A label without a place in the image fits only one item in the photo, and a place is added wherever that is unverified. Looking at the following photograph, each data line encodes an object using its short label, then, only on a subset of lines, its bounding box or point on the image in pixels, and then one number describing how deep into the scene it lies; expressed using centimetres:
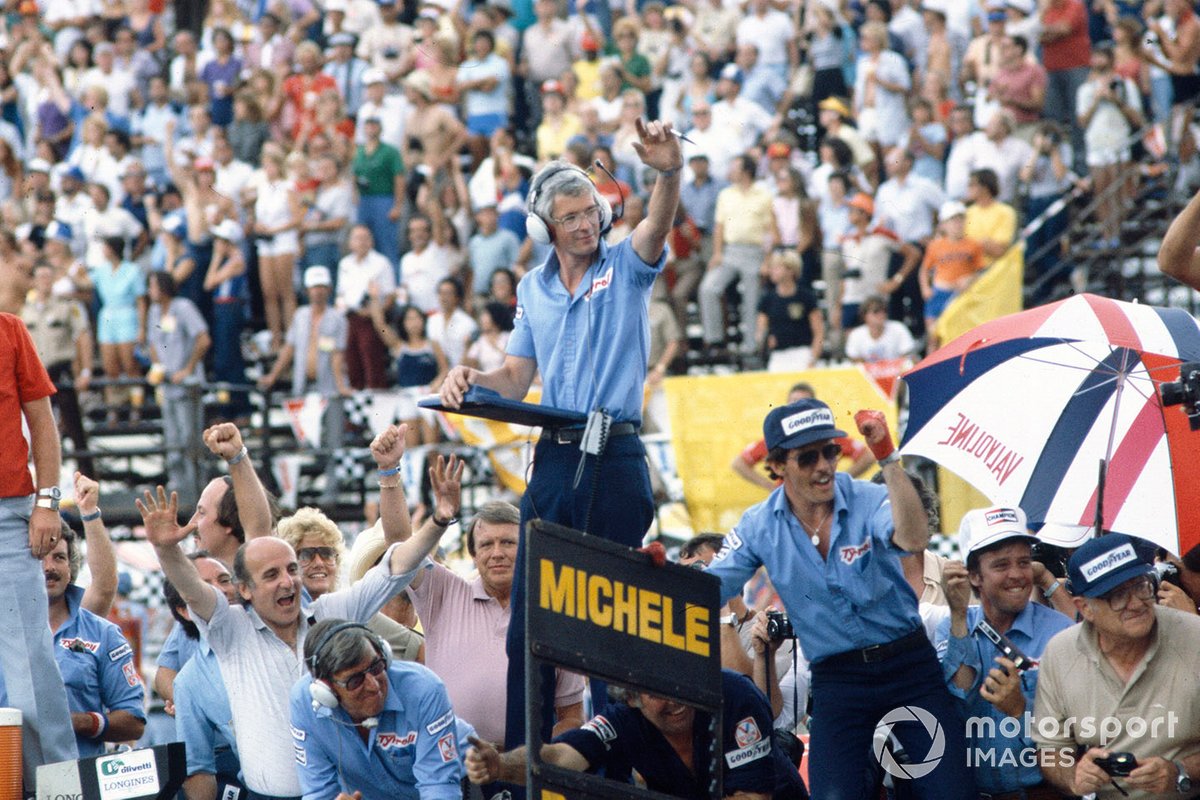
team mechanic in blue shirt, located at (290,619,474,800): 1291
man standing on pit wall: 1214
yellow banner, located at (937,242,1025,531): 2850
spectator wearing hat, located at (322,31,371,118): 4047
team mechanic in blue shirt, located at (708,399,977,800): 1283
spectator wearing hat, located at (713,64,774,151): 3547
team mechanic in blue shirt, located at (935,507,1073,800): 1322
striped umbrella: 1427
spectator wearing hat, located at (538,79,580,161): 3697
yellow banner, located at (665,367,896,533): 2647
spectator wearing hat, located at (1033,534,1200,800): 1219
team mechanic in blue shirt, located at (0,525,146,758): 1545
